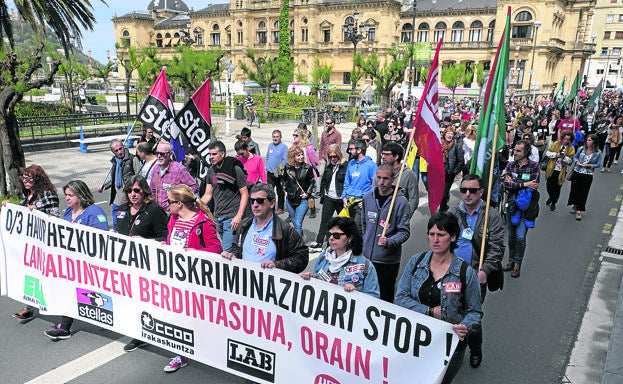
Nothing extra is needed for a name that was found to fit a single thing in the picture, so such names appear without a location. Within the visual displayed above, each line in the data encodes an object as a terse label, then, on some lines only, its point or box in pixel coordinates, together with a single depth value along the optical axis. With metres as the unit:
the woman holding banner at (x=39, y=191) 5.13
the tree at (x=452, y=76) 46.83
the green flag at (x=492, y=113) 4.88
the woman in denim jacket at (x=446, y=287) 3.36
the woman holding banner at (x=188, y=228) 4.43
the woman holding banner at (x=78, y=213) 4.81
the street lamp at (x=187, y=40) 36.92
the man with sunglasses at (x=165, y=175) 6.14
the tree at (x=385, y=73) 33.53
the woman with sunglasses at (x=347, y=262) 3.69
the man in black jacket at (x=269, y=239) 4.18
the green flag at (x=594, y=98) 17.75
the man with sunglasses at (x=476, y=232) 4.38
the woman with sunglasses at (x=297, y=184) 7.71
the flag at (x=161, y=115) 8.02
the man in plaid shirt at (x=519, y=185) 6.85
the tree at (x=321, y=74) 42.92
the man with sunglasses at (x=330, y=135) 11.10
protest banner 3.38
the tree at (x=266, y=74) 34.03
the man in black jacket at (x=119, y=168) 7.62
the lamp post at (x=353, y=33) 30.92
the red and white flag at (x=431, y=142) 5.23
